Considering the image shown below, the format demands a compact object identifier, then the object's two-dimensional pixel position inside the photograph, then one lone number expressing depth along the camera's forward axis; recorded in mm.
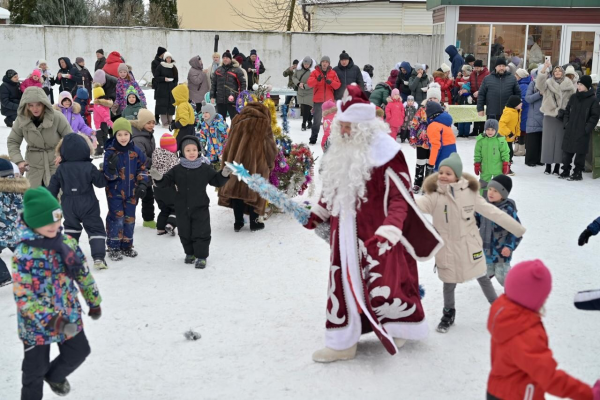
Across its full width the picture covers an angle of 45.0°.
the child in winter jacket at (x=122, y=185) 7645
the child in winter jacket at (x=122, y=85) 14602
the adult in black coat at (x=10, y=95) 15241
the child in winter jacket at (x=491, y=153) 9352
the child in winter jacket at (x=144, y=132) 8656
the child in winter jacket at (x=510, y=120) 12516
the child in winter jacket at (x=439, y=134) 9703
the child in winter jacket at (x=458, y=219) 5773
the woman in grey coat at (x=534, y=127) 12914
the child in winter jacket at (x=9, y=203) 6992
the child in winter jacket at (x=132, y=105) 11674
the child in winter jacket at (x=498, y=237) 6234
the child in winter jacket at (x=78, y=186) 7074
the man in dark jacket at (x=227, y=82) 15578
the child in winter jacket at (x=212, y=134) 10289
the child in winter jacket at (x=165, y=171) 8430
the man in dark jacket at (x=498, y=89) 14062
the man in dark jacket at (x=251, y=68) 19531
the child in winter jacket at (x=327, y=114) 10884
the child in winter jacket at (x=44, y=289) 4289
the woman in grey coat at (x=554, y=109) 12297
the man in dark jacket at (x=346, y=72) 15969
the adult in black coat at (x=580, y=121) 11703
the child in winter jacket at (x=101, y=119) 13883
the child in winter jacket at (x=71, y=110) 11002
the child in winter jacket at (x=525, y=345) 3215
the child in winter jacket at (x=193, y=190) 7473
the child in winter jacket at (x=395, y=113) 14828
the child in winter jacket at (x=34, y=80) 15148
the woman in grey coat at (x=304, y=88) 16766
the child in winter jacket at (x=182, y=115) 10898
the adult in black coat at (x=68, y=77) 17750
